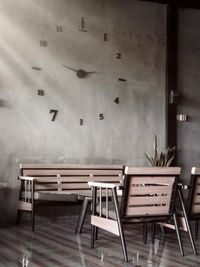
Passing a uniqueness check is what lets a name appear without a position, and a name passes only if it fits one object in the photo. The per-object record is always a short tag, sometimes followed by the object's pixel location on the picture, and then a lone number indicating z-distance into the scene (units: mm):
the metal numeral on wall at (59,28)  6328
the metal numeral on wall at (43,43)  6215
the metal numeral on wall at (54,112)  6241
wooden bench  5391
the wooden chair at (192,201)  4164
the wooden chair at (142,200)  3836
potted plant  6570
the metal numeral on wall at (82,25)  6486
